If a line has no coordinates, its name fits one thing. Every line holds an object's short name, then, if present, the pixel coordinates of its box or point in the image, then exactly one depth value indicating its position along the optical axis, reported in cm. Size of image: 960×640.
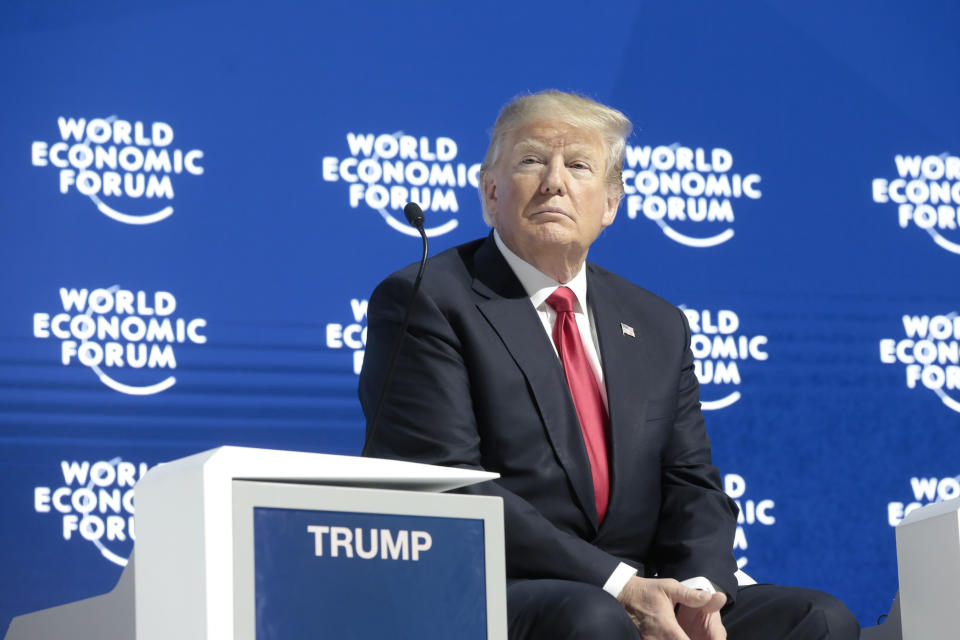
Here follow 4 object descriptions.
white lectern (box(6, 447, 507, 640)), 288
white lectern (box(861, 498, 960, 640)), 438
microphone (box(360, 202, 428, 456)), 412
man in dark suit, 438
